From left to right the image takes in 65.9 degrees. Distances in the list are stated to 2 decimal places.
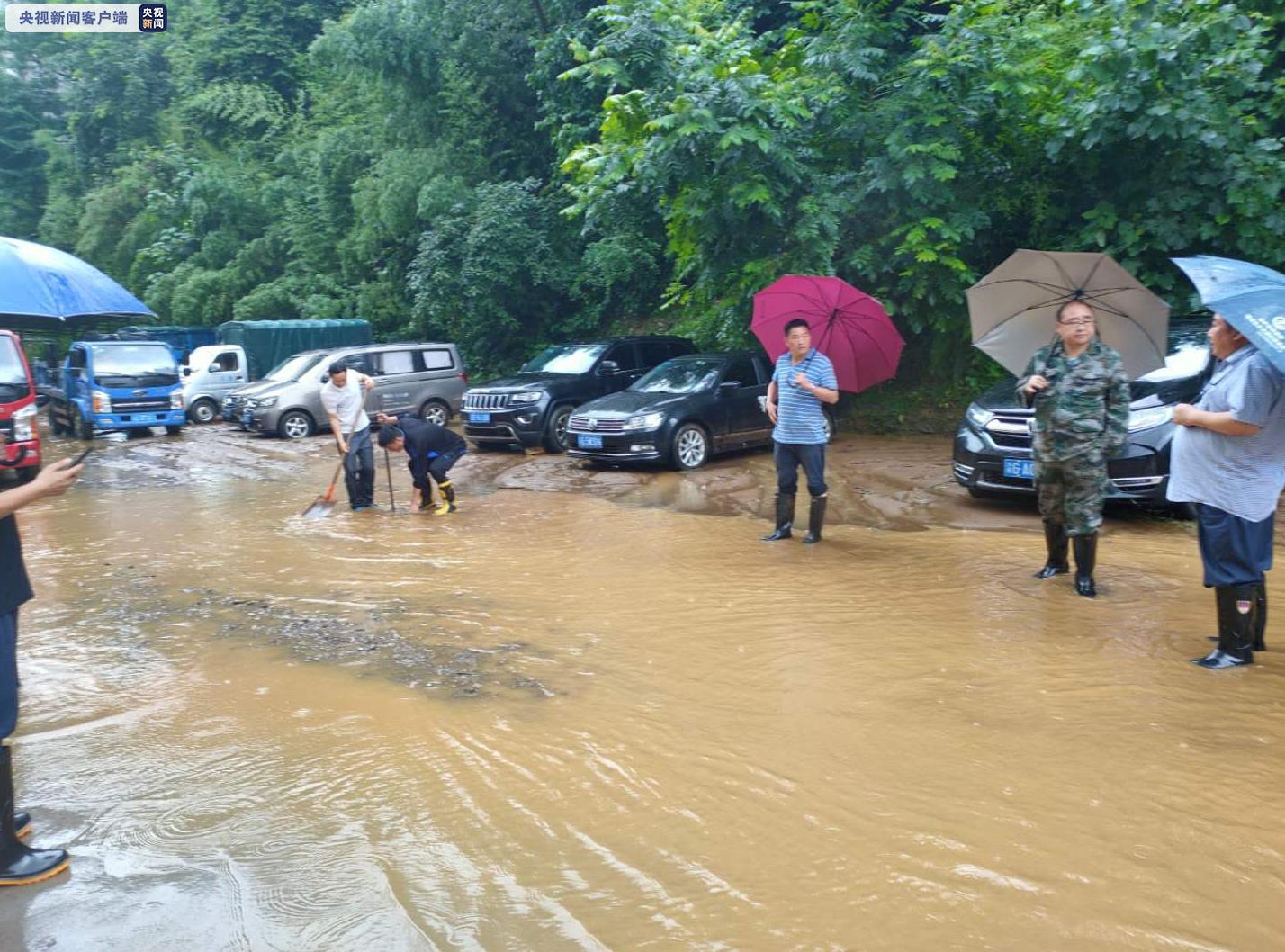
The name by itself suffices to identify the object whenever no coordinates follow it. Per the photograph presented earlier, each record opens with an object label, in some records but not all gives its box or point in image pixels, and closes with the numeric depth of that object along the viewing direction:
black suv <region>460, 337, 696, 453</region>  13.76
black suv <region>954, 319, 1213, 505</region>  7.78
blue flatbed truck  17.38
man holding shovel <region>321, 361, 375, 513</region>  10.30
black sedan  11.64
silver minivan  17.30
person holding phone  3.23
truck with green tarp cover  23.06
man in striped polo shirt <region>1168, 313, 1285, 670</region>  4.57
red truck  10.73
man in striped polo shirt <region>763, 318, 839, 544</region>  7.62
